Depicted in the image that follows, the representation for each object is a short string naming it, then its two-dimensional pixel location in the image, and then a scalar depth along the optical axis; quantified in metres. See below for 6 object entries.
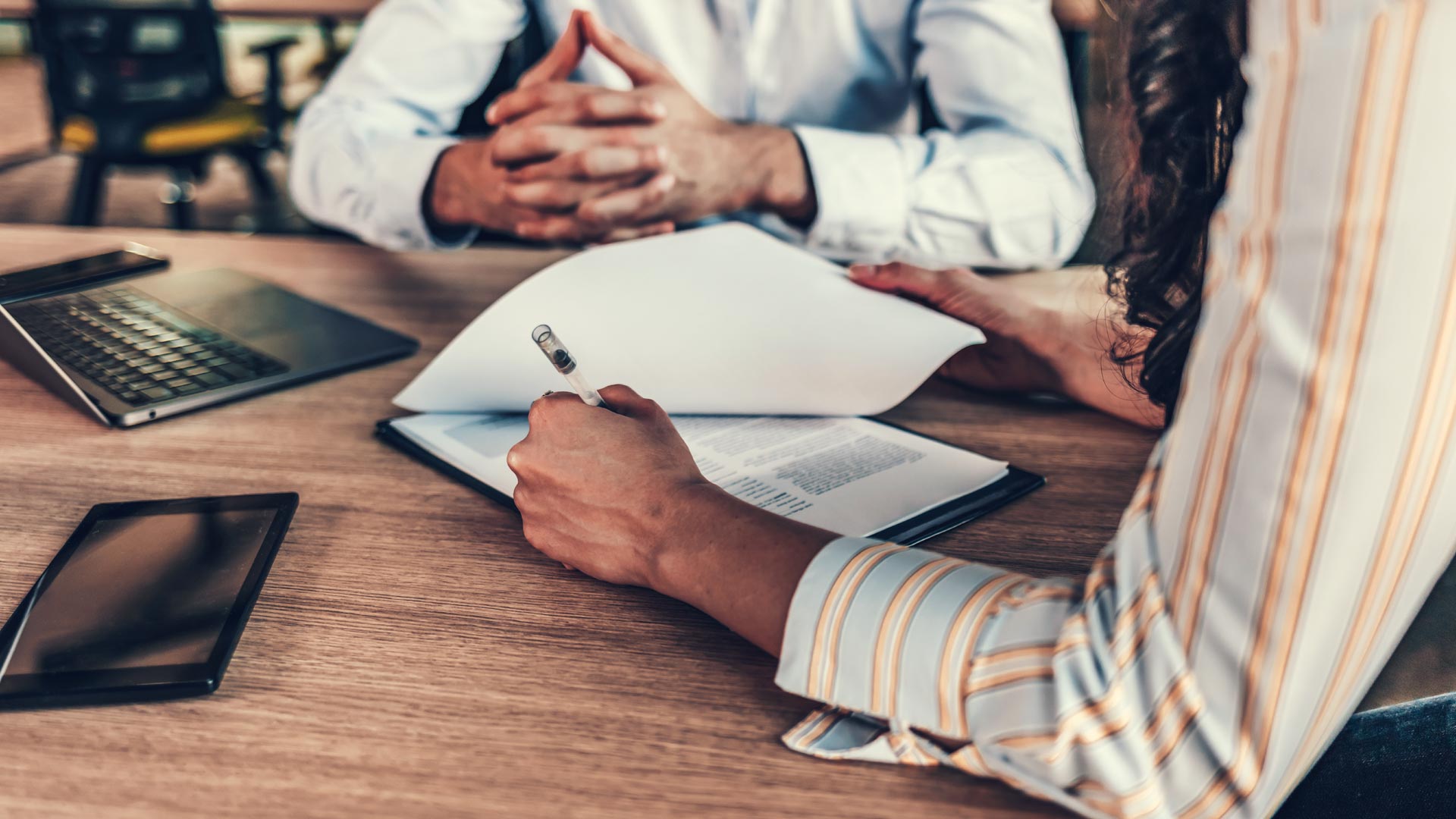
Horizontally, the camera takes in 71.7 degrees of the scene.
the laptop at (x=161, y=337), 0.71
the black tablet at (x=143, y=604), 0.41
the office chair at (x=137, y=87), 2.70
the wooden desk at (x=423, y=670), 0.37
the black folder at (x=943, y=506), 0.53
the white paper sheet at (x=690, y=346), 0.66
